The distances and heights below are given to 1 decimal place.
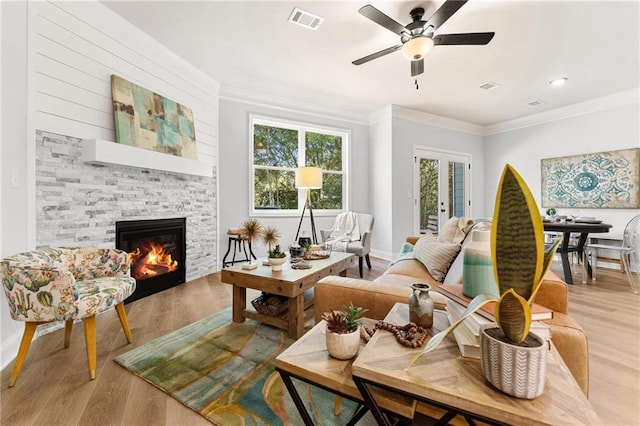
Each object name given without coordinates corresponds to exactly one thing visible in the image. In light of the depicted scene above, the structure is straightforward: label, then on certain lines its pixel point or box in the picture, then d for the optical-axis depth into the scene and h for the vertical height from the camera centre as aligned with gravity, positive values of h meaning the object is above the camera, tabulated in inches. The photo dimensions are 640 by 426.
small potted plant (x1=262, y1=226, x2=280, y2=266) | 101.5 -8.7
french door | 213.3 +20.5
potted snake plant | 25.3 -6.7
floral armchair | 59.4 -18.4
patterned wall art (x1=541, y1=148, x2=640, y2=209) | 168.1 +20.8
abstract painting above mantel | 105.6 +38.9
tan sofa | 41.9 -17.5
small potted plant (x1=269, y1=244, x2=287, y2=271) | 90.7 -14.9
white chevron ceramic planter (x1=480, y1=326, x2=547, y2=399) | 25.6 -14.4
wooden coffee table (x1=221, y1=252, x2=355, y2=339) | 80.6 -21.3
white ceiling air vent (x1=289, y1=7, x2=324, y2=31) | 99.8 +70.9
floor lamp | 144.3 +18.5
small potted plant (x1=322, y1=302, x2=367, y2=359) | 37.3 -16.2
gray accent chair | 148.9 -14.6
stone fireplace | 86.5 +6.3
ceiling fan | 85.9 +59.3
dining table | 135.4 -8.8
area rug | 52.4 -36.6
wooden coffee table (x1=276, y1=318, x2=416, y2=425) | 31.8 -20.1
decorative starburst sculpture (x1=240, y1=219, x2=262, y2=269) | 105.3 -6.4
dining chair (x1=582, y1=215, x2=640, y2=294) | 134.3 -20.1
